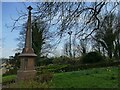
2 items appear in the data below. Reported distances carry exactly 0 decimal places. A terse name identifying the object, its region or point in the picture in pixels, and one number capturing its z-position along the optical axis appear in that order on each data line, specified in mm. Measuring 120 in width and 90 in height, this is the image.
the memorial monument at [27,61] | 5507
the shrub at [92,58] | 8911
